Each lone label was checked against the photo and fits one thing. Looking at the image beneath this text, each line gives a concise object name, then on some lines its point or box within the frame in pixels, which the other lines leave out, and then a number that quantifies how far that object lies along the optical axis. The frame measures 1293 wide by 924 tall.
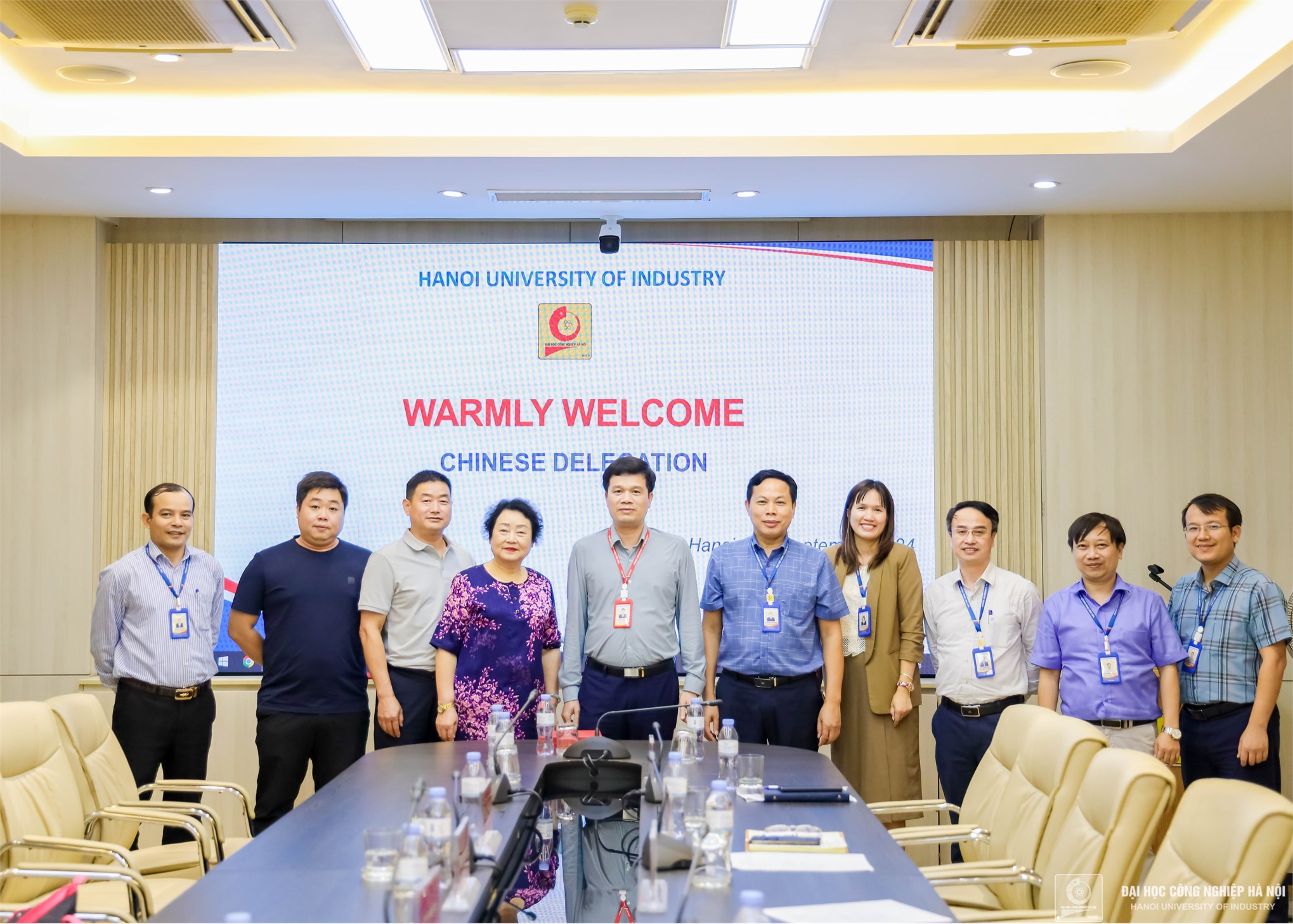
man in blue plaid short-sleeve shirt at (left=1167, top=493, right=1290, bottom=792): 4.89
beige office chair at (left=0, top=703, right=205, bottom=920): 3.30
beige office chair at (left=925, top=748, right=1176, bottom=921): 2.83
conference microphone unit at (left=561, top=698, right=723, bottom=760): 3.90
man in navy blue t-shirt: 4.90
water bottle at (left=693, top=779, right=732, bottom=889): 2.57
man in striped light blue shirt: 4.93
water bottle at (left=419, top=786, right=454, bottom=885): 2.48
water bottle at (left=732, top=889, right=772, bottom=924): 2.22
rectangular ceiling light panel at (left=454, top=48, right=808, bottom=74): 4.73
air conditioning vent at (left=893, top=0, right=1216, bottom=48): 4.14
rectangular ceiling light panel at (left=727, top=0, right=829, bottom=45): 4.27
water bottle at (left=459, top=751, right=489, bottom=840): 3.14
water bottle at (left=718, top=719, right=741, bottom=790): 3.59
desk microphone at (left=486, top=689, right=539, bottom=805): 3.29
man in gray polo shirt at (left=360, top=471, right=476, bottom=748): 4.91
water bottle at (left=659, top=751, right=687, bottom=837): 2.77
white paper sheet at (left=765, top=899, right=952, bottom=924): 2.41
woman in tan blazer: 5.03
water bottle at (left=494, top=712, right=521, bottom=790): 3.53
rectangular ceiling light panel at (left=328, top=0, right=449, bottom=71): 4.30
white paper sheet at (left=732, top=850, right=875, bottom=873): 2.75
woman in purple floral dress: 4.66
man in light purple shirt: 4.75
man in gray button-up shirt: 4.83
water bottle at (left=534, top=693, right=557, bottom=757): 4.13
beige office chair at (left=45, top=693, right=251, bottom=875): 3.93
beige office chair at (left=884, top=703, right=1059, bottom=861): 3.62
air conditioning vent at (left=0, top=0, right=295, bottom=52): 4.10
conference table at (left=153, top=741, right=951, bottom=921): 2.49
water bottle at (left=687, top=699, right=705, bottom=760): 3.98
